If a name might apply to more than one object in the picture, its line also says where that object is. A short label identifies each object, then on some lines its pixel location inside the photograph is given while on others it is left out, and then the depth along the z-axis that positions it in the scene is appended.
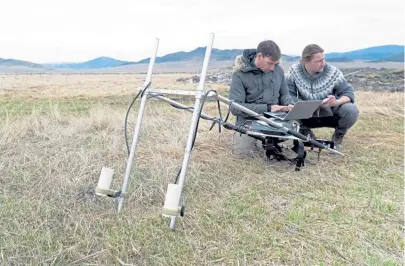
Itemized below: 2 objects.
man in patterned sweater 4.81
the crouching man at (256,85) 4.04
